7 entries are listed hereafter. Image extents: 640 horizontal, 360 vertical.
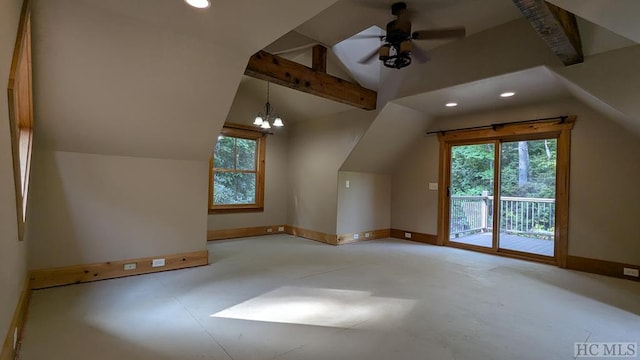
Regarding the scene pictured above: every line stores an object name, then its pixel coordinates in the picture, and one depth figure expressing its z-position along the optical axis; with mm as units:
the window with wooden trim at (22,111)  1486
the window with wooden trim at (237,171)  5785
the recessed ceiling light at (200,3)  1980
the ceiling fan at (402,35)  3100
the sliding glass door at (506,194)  4648
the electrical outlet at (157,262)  3602
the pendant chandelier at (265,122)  4859
